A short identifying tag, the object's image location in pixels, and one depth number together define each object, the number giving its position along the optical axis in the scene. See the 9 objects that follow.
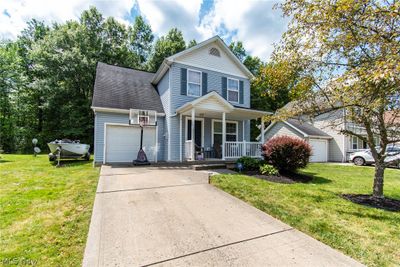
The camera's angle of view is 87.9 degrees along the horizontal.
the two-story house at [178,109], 10.76
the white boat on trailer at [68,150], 10.73
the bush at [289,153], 8.61
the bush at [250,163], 9.18
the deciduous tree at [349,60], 4.02
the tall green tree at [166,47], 25.28
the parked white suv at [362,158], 15.50
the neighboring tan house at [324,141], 18.55
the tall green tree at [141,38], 28.82
